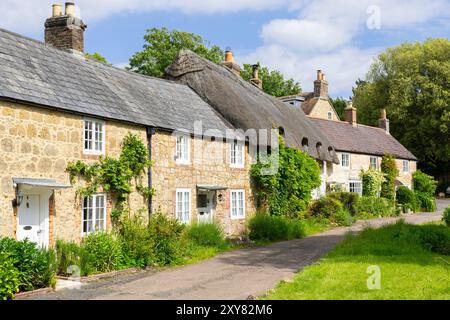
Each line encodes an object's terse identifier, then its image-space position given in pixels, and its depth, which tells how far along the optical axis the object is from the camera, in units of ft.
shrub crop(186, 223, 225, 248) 62.18
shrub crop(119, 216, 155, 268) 52.65
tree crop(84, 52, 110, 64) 143.15
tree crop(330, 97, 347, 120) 220.43
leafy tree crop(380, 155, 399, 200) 131.34
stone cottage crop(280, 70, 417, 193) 124.77
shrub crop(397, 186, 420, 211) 131.95
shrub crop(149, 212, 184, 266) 54.65
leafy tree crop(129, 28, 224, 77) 153.48
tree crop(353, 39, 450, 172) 162.71
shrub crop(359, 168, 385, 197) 128.16
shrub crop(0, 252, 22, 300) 36.70
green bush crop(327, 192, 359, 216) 107.96
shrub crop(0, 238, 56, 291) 39.87
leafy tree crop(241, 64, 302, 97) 191.21
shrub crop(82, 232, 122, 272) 49.03
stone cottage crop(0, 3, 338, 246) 46.16
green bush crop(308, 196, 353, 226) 96.84
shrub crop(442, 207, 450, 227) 72.26
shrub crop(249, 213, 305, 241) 74.49
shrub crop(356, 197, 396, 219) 112.06
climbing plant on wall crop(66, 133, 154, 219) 51.70
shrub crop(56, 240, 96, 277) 46.60
